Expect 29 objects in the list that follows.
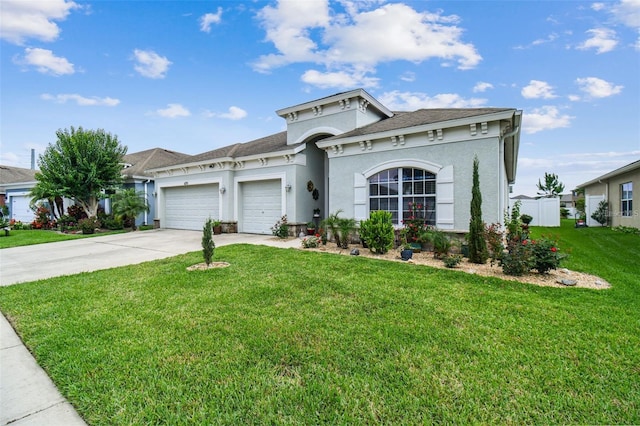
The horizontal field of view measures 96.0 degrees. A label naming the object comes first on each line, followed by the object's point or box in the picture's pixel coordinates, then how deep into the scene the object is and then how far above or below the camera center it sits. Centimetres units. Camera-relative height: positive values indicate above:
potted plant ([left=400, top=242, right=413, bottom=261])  727 -107
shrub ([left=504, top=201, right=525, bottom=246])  724 -54
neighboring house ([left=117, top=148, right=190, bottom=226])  1736 +241
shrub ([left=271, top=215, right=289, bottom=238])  1139 -58
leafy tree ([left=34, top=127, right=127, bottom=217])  1488 +279
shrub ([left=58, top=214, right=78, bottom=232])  1629 -30
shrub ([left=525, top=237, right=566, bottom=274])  577 -95
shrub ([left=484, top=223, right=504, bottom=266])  679 -76
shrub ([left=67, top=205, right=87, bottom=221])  1730 +33
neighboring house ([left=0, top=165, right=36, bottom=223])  2180 +158
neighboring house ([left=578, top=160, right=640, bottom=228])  1447 +81
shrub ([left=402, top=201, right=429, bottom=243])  842 -45
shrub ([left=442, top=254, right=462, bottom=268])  638 -112
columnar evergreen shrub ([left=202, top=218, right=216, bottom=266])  643 -64
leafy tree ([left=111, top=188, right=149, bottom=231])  1547 +68
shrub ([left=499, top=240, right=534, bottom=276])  579 -104
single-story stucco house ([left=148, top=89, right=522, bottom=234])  796 +166
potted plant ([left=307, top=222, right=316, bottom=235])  1166 -60
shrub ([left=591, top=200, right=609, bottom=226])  1820 -35
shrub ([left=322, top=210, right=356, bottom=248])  885 -47
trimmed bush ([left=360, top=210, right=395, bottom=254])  792 -55
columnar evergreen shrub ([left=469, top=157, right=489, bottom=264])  681 -53
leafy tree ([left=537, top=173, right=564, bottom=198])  3816 +321
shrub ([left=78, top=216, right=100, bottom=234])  1477 -40
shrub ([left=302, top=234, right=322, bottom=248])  914 -94
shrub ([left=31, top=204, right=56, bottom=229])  1811 -13
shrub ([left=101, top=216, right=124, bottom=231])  1602 -35
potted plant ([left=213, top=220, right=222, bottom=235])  1311 -55
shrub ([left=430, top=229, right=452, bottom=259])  728 -83
